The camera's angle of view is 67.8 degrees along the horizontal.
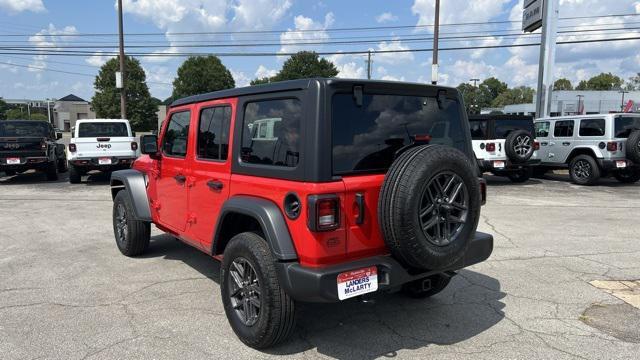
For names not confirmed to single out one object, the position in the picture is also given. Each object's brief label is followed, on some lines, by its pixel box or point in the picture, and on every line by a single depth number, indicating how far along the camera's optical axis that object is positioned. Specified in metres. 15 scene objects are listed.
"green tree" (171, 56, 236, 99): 70.88
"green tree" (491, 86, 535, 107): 128.75
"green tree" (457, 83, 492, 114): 121.22
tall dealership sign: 18.98
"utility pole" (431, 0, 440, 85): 19.19
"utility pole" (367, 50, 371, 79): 52.84
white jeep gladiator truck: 12.80
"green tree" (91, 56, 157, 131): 59.47
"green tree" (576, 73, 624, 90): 114.12
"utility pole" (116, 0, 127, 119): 22.33
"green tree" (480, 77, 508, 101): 152.00
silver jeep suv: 12.21
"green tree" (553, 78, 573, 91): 118.78
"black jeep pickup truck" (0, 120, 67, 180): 12.70
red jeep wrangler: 3.00
